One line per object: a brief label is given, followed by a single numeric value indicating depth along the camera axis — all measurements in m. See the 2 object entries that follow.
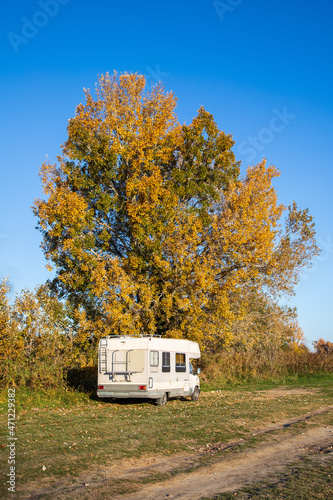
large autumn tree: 25.20
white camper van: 19.70
